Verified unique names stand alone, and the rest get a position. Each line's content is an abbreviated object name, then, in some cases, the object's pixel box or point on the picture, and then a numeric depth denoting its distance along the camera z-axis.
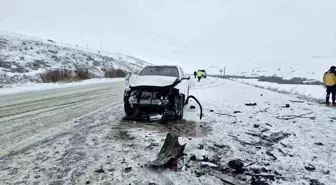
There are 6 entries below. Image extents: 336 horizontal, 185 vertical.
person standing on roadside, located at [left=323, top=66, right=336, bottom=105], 11.46
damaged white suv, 6.71
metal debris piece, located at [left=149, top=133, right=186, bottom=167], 3.78
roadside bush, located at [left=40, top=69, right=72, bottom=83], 22.67
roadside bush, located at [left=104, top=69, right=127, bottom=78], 37.44
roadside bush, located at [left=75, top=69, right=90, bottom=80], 27.87
